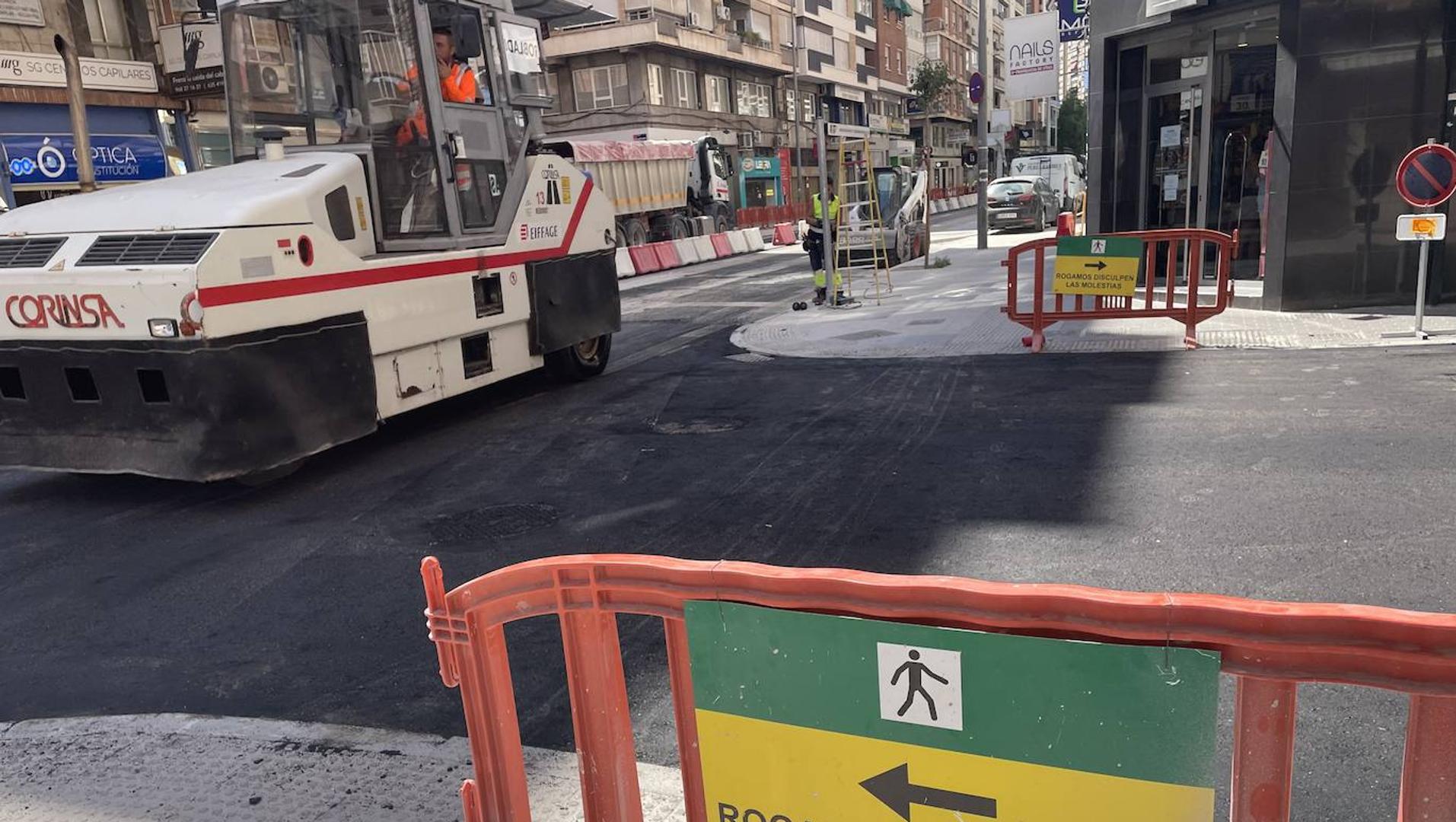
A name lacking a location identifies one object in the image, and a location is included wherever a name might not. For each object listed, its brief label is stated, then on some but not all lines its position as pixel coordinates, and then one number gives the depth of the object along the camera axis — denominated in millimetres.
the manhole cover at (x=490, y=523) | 5496
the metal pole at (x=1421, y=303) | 8945
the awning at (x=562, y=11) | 9711
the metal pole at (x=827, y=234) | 14227
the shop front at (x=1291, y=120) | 10594
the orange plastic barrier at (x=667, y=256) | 25906
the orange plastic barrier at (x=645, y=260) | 24933
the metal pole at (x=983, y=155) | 22422
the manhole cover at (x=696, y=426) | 7781
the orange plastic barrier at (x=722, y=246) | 29531
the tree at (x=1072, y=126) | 89562
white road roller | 5871
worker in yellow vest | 17484
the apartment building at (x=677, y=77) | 40812
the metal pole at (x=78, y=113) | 9484
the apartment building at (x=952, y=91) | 74188
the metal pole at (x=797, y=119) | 51406
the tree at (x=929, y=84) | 64125
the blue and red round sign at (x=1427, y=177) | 8992
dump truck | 26500
